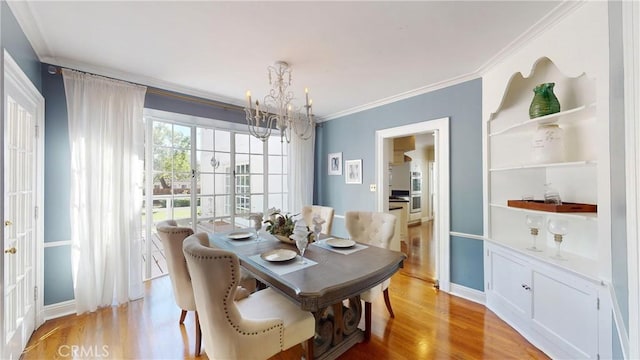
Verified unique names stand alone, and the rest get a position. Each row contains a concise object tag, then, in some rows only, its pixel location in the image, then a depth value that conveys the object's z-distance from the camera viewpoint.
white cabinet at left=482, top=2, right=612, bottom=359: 1.51
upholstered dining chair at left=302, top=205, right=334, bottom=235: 2.94
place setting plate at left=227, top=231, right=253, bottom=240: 2.39
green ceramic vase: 1.94
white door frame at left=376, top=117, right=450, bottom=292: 2.92
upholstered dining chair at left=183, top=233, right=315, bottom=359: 1.19
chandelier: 2.21
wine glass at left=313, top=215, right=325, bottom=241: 1.95
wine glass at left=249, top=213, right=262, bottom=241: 2.41
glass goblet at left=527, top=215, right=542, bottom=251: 2.14
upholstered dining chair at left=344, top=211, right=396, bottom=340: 2.37
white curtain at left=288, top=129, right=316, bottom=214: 4.30
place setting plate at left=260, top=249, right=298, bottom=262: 1.74
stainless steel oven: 7.13
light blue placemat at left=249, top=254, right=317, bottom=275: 1.59
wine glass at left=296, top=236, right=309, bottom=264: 1.70
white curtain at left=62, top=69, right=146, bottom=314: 2.43
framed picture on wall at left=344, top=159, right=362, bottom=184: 4.01
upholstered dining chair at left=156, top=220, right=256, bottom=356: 1.84
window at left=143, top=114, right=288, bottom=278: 3.16
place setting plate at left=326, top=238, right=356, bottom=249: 2.09
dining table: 1.38
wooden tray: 1.76
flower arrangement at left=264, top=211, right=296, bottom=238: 2.21
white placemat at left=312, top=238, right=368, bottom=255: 2.00
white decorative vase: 1.91
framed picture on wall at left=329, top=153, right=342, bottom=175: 4.34
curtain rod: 2.38
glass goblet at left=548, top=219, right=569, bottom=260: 1.87
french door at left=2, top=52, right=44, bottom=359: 1.62
